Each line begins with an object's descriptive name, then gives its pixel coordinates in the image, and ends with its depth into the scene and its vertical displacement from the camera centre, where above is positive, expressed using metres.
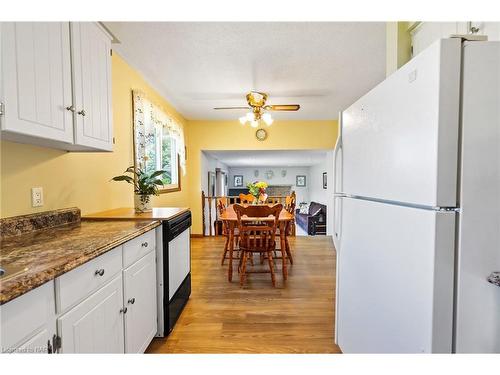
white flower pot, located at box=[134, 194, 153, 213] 2.16 -0.22
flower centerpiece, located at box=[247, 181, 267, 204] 3.93 -0.20
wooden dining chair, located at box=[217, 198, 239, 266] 3.28 -0.62
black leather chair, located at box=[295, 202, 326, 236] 7.54 -1.32
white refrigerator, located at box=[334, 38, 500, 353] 0.82 -0.07
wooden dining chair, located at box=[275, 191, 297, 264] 3.78 -0.39
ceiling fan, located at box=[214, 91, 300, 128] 3.21 +0.98
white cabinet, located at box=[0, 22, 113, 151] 1.04 +0.50
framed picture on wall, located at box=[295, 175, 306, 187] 11.37 -0.01
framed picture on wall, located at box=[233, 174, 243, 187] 11.78 -0.01
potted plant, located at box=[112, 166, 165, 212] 2.17 -0.09
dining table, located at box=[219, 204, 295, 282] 2.89 -0.60
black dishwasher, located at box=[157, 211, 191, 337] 1.81 -0.73
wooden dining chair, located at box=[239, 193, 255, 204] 4.03 -0.32
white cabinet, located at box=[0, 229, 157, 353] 0.75 -0.53
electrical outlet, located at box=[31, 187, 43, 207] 1.47 -0.10
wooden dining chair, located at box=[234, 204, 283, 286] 2.68 -0.61
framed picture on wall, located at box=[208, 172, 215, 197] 6.26 -0.11
